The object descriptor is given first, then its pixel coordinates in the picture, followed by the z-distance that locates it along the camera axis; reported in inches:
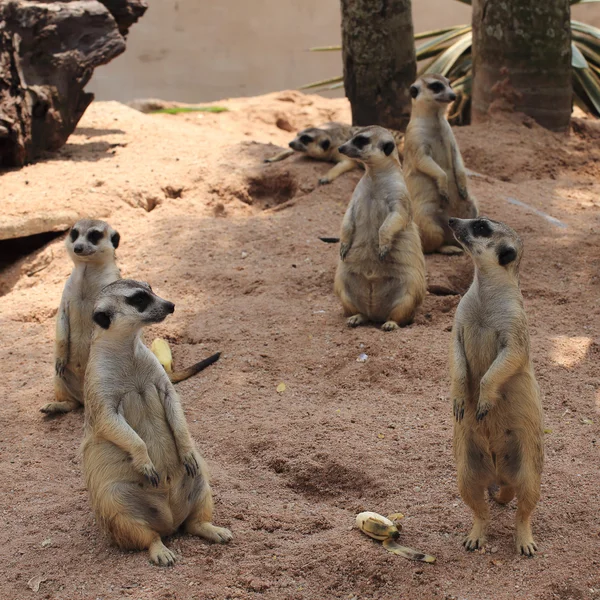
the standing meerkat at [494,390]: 105.0
